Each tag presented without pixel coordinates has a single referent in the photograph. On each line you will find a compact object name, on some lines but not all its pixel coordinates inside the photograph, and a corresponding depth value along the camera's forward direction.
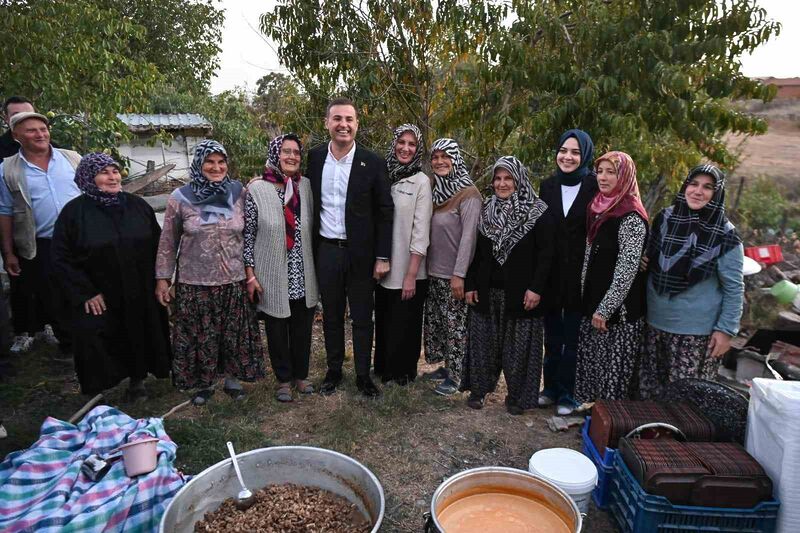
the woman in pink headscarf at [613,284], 2.93
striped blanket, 2.06
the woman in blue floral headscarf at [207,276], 3.17
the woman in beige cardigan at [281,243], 3.26
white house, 12.15
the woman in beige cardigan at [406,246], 3.38
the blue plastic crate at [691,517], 2.05
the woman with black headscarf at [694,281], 2.75
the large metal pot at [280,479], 1.89
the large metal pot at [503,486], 1.85
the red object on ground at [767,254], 5.88
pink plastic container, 2.23
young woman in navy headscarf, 3.19
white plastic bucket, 2.20
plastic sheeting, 2.01
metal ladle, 2.01
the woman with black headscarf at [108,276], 3.06
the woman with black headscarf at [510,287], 3.11
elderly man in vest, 3.61
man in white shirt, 3.29
